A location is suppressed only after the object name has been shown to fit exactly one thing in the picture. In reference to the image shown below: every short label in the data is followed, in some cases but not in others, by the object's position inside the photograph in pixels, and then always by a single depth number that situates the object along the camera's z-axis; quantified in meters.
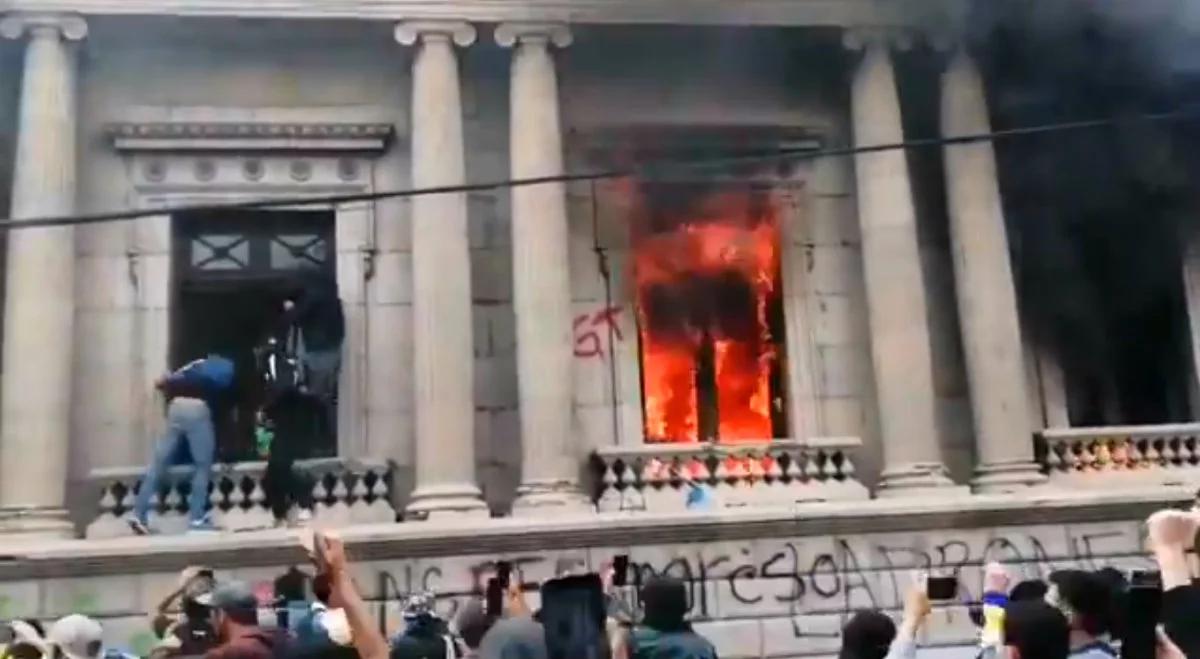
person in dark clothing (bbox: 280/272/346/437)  12.66
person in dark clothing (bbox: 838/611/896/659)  4.85
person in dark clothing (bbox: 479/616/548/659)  5.54
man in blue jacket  11.41
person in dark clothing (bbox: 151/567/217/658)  5.98
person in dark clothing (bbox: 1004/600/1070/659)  3.83
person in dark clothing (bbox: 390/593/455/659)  5.18
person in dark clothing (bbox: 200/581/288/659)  4.36
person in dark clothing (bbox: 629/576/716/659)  5.53
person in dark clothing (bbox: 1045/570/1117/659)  4.36
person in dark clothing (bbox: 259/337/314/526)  11.88
